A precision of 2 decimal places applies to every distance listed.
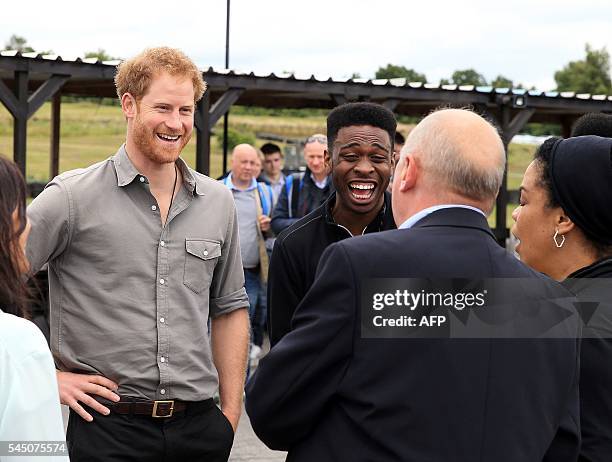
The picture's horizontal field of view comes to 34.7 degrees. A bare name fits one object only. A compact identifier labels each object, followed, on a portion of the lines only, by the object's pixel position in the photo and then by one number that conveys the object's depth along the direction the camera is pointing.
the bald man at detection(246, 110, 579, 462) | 2.22
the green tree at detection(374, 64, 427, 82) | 67.06
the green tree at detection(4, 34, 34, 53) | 57.17
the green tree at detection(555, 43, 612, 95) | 81.70
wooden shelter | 10.96
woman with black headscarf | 2.62
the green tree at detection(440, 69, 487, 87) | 80.21
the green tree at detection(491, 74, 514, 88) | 74.15
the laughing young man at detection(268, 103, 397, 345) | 3.63
